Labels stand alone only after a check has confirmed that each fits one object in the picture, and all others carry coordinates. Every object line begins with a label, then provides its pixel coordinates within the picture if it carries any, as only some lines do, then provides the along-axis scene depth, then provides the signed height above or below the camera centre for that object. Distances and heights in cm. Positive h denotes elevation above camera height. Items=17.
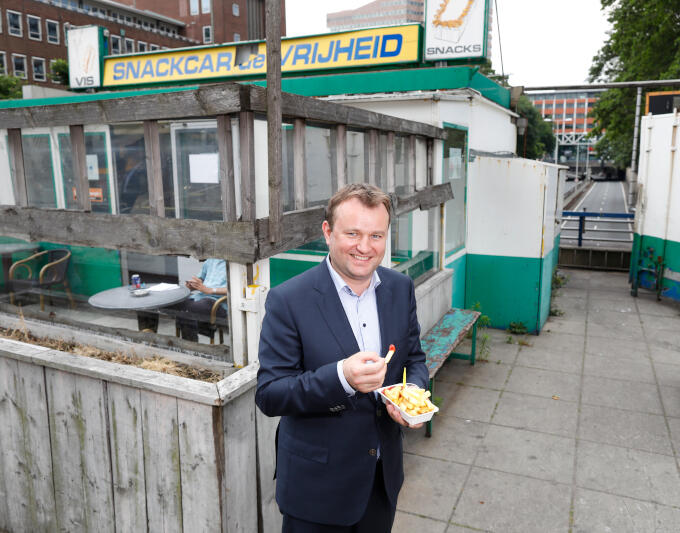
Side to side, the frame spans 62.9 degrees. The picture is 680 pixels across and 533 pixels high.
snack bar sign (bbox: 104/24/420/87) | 790 +179
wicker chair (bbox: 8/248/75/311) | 440 -84
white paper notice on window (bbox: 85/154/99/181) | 714 +9
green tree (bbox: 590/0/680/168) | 1852 +417
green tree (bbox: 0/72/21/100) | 2828 +444
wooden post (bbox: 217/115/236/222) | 282 +2
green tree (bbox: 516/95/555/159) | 3712 +297
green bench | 526 -178
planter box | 285 -152
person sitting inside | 340 -90
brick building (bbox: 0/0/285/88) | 4581 +1392
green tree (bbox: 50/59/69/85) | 3441 +641
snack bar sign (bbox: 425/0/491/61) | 734 +186
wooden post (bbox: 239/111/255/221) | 277 +4
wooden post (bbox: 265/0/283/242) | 262 +28
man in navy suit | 213 -75
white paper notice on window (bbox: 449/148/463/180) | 711 +8
